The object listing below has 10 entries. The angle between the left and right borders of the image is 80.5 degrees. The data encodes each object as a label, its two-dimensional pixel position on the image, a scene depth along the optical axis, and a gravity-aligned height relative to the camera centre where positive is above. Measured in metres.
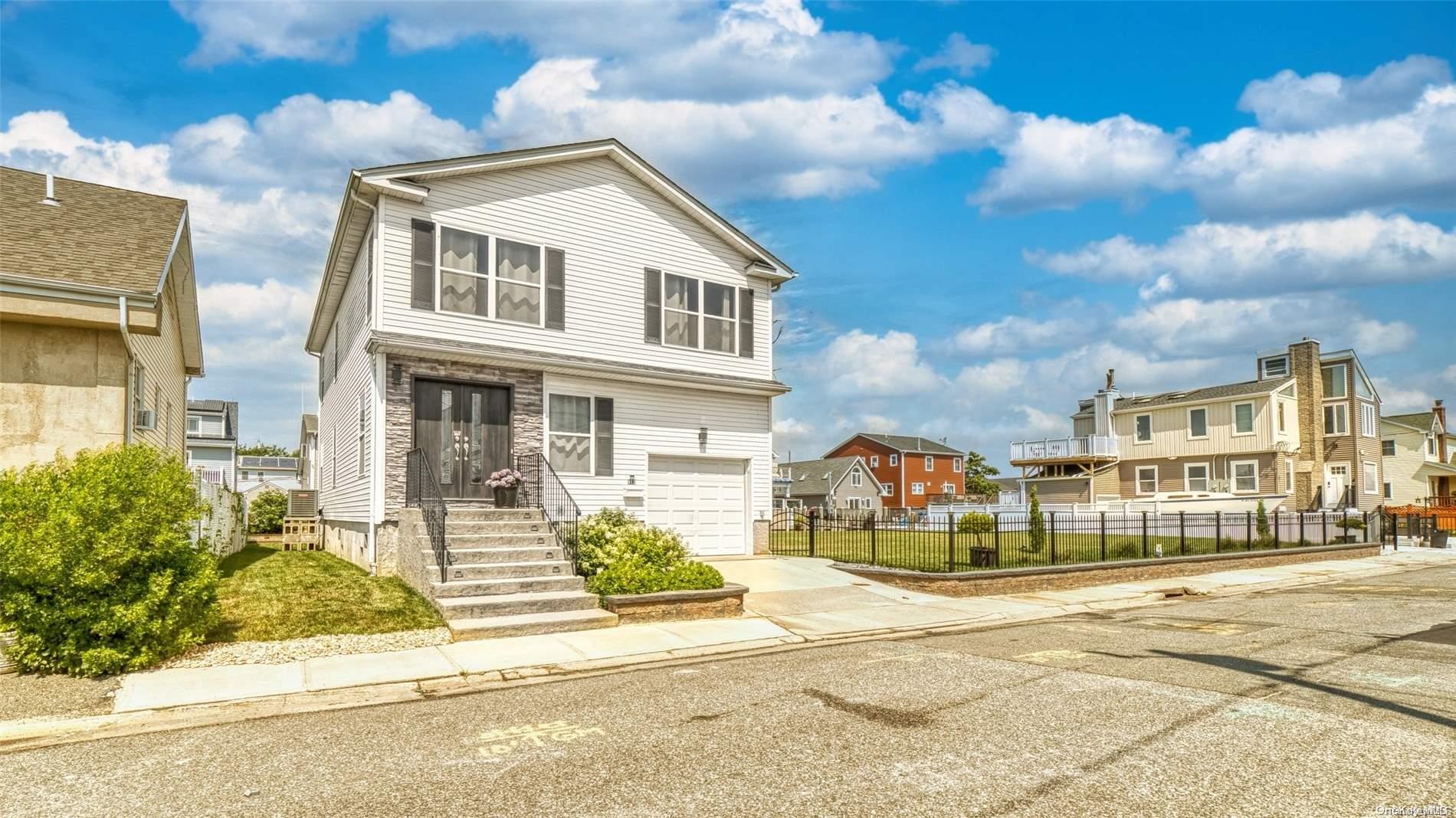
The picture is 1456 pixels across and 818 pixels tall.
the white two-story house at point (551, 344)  15.67 +2.58
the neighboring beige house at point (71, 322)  10.67 +1.93
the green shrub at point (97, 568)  8.53 -0.96
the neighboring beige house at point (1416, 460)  52.34 +0.21
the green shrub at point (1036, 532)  19.75 -1.53
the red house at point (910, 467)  76.00 -0.05
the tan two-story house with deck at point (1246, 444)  40.31 +1.01
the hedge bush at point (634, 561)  12.73 -1.44
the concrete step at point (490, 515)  14.29 -0.76
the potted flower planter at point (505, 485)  15.23 -0.26
